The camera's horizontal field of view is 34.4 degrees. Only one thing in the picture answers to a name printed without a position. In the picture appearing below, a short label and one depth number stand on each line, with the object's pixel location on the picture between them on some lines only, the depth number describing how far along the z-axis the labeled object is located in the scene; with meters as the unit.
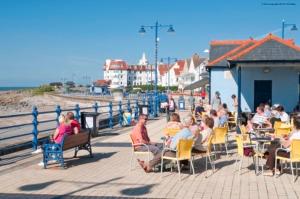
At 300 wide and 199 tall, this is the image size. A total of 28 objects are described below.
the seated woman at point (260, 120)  13.53
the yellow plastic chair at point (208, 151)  9.95
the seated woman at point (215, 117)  13.52
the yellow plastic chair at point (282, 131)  11.60
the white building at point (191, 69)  96.81
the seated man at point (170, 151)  9.51
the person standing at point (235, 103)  20.42
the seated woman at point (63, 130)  10.81
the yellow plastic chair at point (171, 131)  11.17
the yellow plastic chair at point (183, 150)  9.18
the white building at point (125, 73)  167.25
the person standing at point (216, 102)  20.52
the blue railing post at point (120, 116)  20.98
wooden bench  10.38
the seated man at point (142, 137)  10.04
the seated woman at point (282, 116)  14.00
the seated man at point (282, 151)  9.20
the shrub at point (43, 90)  129.34
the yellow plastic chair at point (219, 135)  11.66
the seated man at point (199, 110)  19.31
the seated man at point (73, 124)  11.46
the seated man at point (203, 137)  10.03
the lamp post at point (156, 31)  31.24
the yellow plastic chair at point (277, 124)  12.52
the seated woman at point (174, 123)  11.31
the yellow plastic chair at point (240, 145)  9.48
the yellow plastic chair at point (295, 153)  8.78
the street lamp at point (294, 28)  32.25
